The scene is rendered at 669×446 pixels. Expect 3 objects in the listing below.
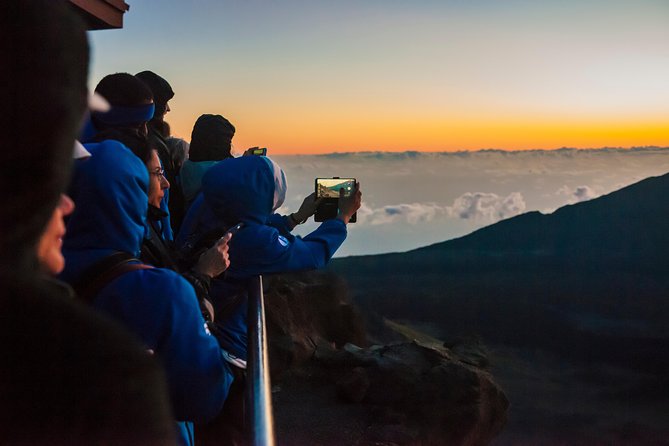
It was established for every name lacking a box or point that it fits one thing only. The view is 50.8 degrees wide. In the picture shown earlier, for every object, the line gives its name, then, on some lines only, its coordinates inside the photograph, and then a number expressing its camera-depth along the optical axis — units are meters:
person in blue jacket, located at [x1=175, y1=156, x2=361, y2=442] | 2.83
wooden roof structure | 7.65
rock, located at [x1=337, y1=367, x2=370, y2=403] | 7.25
